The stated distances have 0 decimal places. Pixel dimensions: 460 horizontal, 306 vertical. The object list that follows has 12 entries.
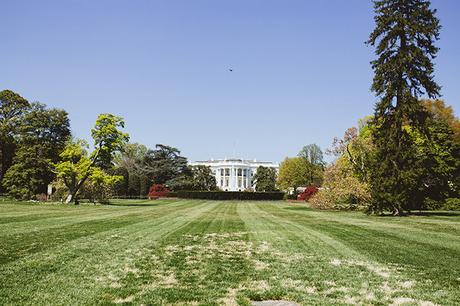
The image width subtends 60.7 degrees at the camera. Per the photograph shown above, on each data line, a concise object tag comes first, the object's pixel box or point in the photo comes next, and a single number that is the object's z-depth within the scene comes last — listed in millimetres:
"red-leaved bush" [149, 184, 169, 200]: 74081
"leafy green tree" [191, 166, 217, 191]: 108375
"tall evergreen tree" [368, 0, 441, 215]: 27172
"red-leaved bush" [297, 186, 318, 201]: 59919
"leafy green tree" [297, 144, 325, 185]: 98319
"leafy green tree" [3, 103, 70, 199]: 42875
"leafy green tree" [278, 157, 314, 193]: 90250
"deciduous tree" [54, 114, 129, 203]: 39625
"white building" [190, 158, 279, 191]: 156750
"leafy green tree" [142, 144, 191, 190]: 89250
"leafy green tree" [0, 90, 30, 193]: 48844
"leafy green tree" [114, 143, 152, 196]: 70562
